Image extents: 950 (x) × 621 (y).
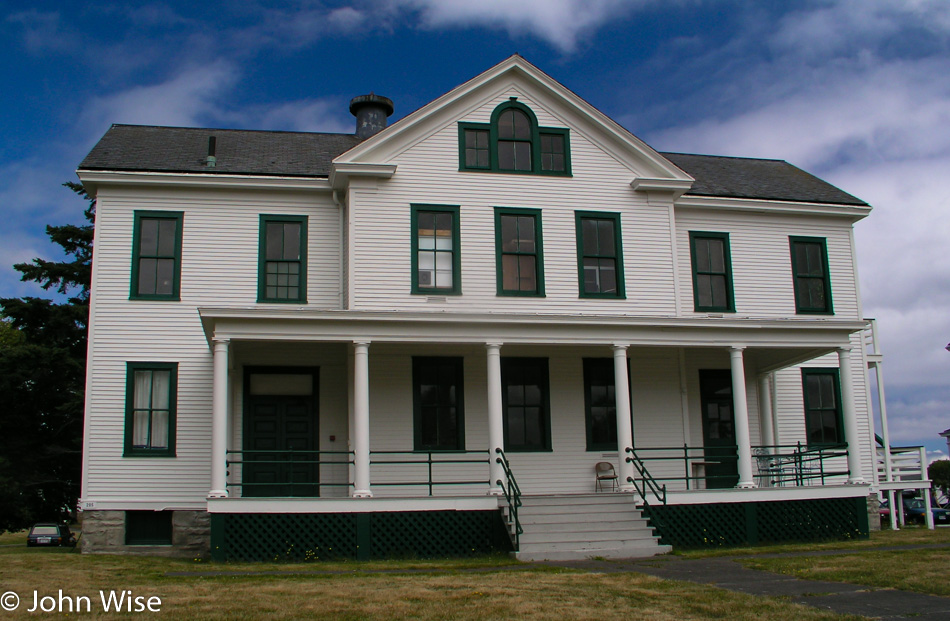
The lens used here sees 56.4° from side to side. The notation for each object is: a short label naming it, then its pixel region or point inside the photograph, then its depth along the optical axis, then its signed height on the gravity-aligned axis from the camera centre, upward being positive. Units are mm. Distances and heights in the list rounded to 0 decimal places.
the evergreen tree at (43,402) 30734 +2397
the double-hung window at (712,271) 19531 +3957
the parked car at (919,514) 30828 -2356
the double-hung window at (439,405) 17500 +1067
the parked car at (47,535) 29125 -2159
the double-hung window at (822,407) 19828 +935
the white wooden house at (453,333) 16391 +2295
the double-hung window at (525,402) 17828 +1087
